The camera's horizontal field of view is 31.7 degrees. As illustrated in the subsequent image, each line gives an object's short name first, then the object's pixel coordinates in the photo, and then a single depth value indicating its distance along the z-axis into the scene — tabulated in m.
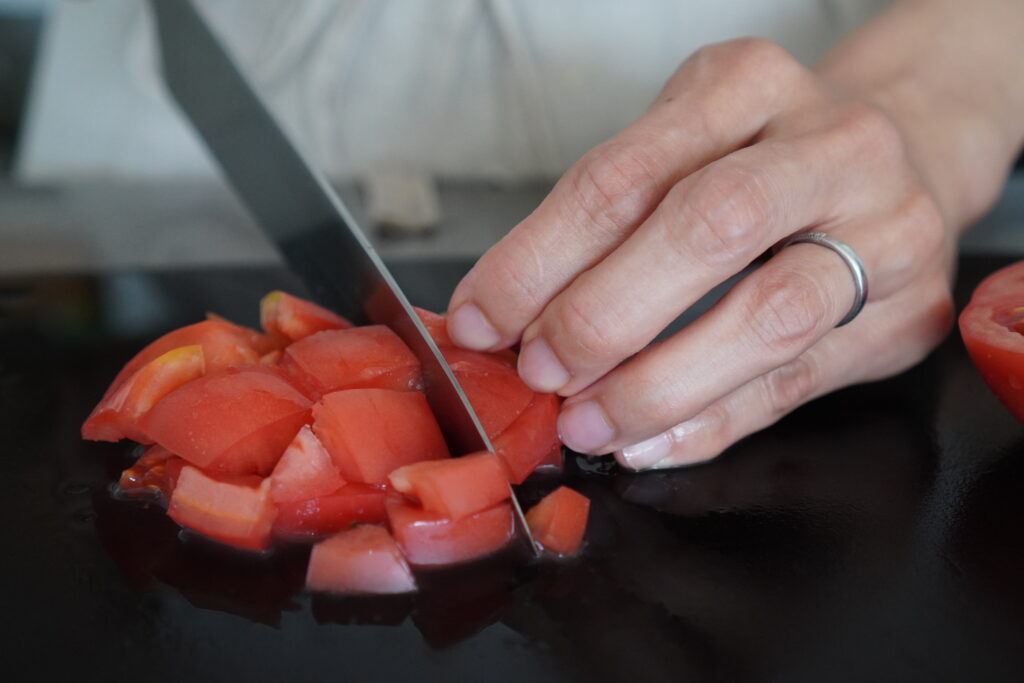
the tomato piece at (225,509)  0.32
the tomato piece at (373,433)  0.32
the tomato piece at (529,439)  0.33
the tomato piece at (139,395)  0.34
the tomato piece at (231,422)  0.33
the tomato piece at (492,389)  0.33
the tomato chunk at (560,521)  0.32
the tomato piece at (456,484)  0.32
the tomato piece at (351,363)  0.34
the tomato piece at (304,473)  0.32
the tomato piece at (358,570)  0.31
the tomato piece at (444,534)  0.32
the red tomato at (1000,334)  0.34
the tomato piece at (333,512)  0.32
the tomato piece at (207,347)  0.35
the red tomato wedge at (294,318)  0.36
